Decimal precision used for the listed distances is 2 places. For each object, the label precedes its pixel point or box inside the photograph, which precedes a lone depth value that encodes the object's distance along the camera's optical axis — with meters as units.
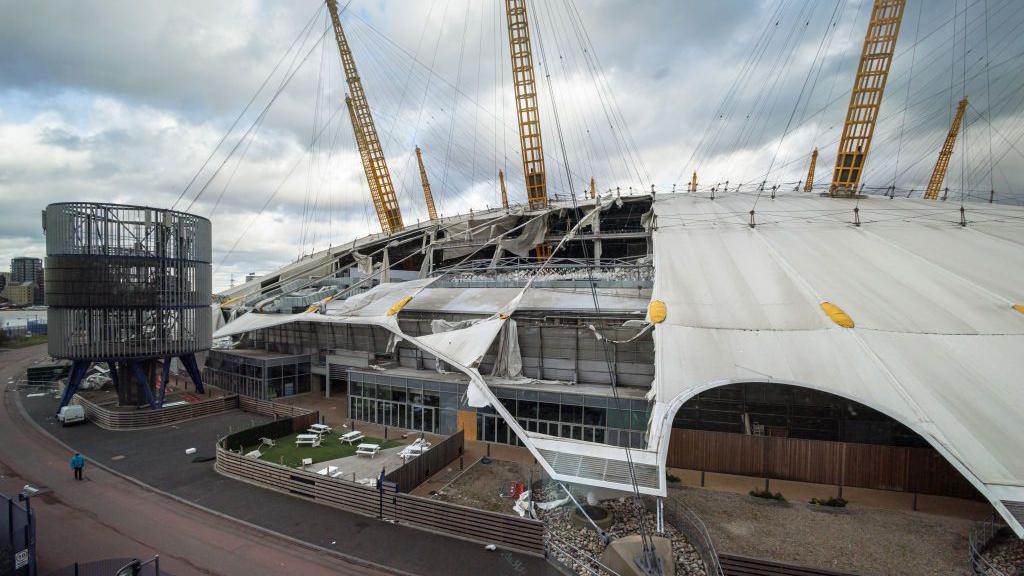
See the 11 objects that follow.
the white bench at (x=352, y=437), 23.80
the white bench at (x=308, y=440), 23.09
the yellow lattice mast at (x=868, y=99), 39.88
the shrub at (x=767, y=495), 17.43
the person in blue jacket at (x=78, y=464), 18.31
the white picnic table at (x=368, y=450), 21.69
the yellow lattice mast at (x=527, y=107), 48.78
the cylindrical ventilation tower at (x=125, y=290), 26.02
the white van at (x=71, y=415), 25.77
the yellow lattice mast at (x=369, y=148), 60.53
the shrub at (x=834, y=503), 16.84
